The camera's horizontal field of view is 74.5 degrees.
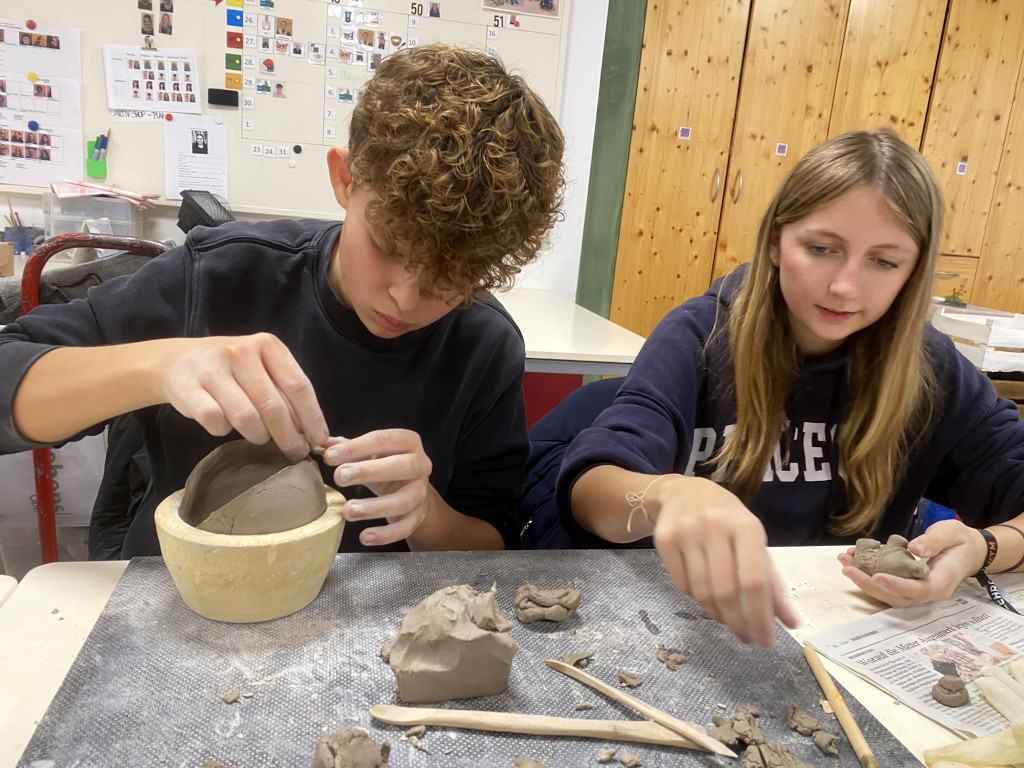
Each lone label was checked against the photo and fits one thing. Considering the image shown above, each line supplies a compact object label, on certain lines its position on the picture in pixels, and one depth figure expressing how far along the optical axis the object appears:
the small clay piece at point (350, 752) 0.60
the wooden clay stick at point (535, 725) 0.69
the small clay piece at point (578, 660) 0.80
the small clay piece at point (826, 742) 0.72
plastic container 2.75
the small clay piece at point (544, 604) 0.86
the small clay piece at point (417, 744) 0.66
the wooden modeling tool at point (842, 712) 0.70
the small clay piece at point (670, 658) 0.82
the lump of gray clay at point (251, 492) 0.82
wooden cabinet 3.63
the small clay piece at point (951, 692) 0.81
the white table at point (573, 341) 2.03
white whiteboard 2.75
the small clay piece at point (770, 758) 0.68
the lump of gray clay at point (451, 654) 0.71
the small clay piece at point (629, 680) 0.78
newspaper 0.80
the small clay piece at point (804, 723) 0.74
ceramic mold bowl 0.76
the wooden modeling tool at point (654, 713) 0.70
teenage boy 0.81
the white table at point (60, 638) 0.67
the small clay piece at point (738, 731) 0.71
